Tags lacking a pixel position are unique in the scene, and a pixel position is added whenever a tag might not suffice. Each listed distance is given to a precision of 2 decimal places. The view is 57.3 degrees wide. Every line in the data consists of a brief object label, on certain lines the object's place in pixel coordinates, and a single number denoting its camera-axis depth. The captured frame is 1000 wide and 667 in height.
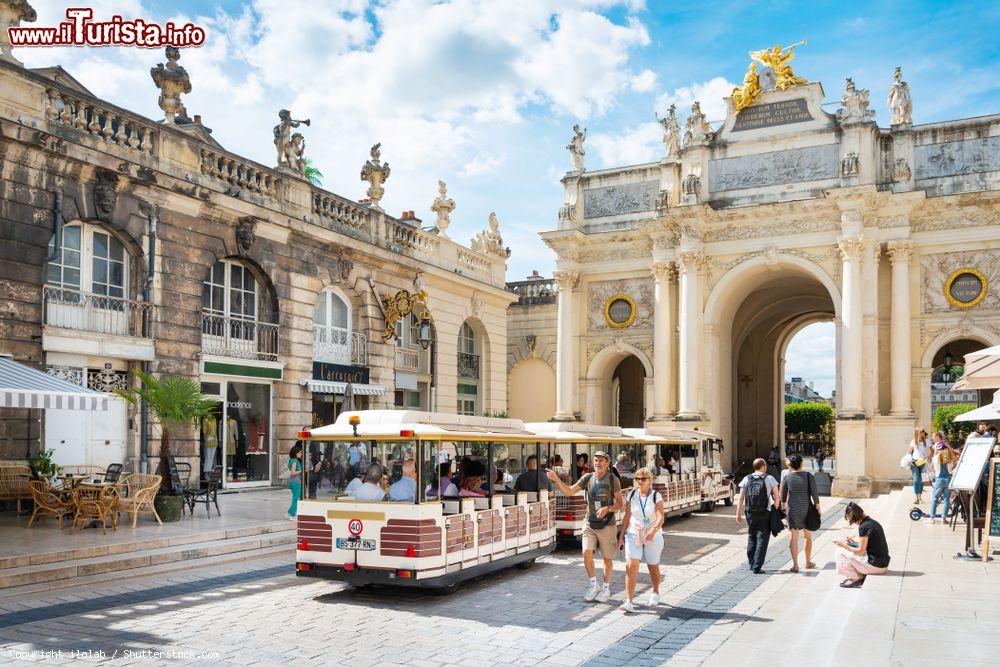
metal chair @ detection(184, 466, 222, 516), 15.57
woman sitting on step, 10.77
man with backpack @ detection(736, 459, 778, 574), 12.24
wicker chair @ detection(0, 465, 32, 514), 14.49
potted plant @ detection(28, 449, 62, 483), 14.55
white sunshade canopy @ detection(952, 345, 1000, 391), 13.46
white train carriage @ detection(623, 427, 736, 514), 19.14
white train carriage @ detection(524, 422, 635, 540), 14.46
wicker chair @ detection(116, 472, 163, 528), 13.82
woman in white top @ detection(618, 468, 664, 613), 9.68
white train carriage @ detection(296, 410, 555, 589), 9.88
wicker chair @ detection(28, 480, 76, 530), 13.46
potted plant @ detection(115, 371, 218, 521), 14.62
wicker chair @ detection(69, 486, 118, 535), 13.28
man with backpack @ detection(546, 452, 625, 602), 10.15
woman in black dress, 12.07
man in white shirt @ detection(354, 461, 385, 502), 10.18
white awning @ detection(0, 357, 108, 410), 12.13
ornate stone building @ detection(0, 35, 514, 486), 15.76
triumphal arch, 28.66
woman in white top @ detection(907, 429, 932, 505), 21.59
